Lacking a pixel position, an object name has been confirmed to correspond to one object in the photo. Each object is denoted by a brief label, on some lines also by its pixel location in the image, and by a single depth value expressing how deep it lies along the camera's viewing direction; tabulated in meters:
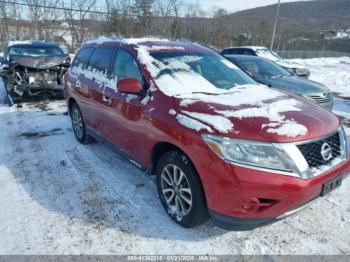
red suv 2.49
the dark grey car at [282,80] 6.68
